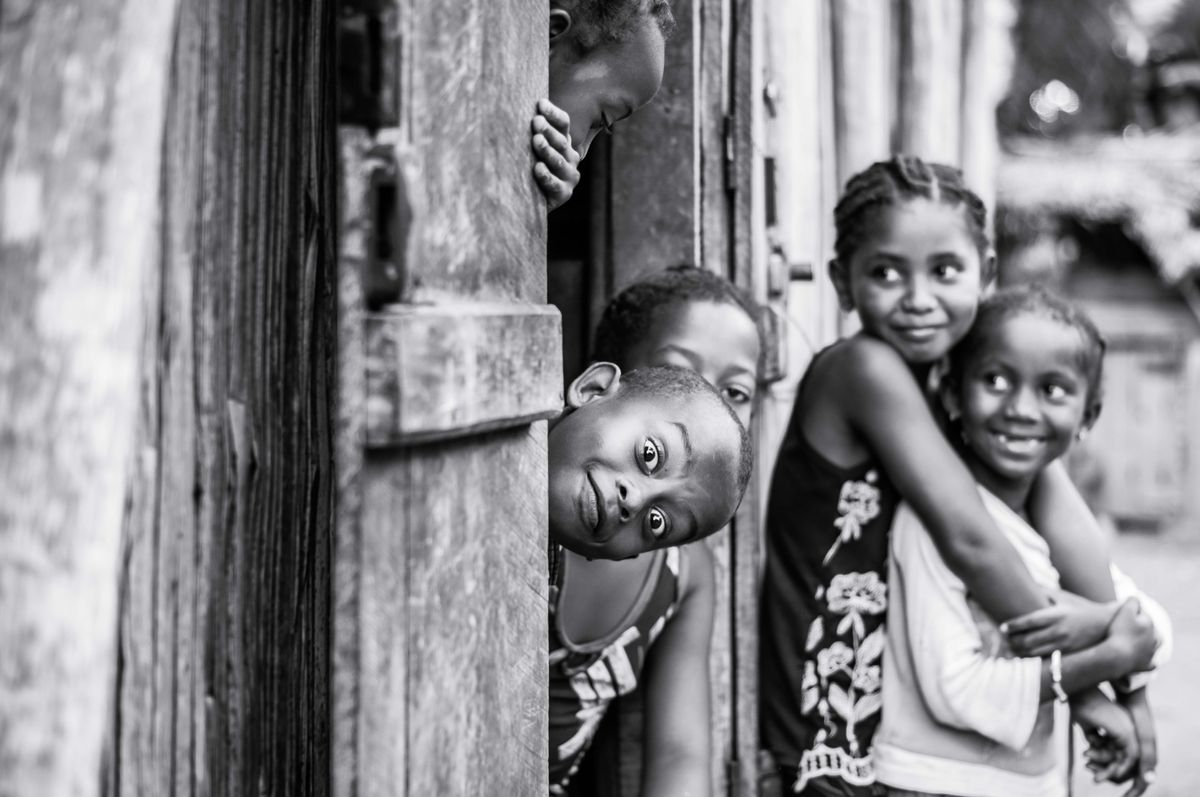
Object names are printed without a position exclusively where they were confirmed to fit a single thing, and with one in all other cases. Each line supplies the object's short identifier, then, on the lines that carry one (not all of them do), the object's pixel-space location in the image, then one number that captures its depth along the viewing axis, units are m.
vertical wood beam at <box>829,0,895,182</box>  3.68
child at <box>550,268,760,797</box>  2.14
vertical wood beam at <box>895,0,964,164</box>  4.37
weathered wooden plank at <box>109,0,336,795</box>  1.09
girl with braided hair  2.46
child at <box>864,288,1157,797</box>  2.46
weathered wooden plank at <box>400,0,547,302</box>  1.12
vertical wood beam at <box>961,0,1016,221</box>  5.18
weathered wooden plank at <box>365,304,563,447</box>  1.08
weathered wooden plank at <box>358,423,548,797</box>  1.12
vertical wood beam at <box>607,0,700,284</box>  2.47
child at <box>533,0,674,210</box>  1.88
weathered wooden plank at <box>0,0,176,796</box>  0.88
